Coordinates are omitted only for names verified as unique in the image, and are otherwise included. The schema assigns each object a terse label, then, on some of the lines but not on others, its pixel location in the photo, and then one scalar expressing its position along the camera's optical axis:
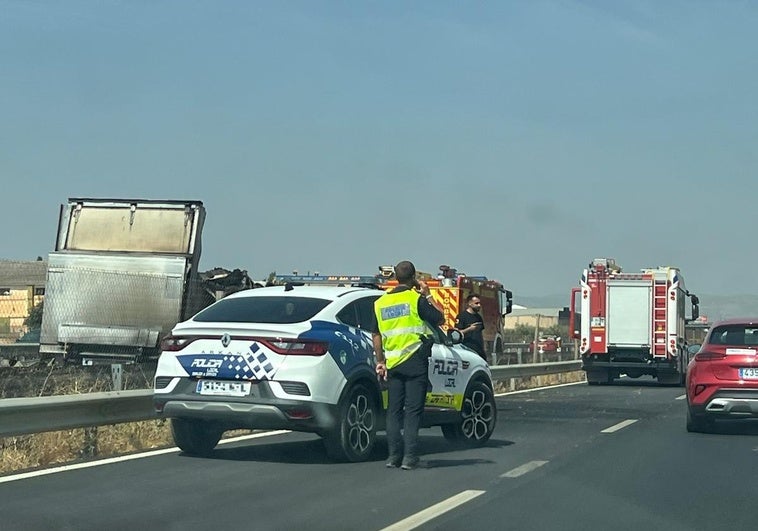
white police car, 10.45
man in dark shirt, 16.92
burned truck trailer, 21.61
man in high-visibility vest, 10.55
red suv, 14.45
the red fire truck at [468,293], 28.92
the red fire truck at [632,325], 30.62
